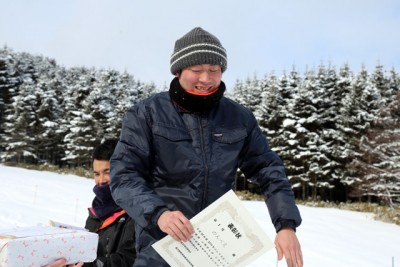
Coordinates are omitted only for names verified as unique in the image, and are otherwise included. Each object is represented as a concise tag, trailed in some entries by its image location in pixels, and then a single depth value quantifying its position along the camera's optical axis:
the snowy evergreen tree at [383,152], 23.00
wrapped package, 1.69
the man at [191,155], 1.83
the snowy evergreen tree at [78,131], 37.59
